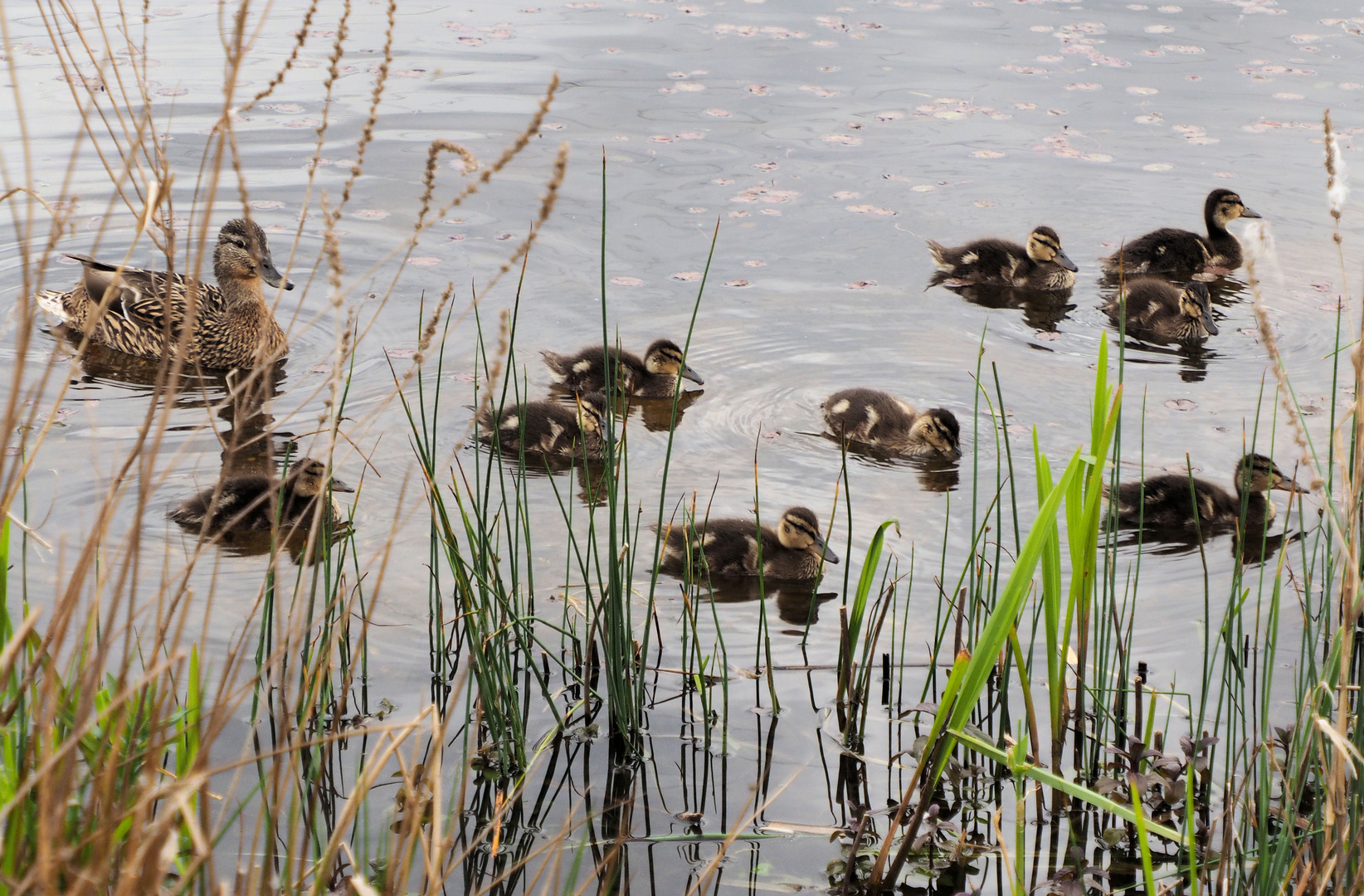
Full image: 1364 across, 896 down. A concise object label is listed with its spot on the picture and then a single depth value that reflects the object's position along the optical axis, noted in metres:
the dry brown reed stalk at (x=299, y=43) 3.72
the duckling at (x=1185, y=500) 8.48
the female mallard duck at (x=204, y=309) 11.11
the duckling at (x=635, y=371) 10.52
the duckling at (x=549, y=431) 9.70
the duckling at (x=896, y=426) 9.61
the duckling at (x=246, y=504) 8.34
